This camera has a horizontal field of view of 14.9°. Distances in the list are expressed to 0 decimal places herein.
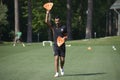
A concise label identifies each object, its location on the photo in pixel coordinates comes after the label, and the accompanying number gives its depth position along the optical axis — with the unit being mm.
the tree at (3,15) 60062
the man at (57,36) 15039
